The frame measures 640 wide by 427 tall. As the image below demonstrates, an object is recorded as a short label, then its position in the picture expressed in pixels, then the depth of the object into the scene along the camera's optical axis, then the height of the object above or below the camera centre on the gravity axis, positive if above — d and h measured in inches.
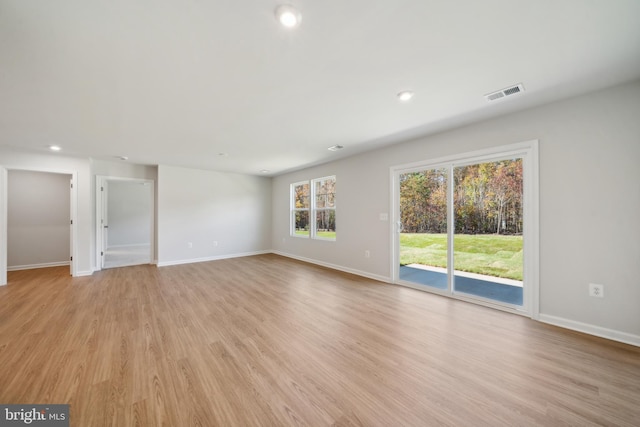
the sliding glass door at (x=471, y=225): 109.0 -6.4
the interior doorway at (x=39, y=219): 196.9 -4.0
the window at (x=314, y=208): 212.4 +5.2
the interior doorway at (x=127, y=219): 315.6 -7.2
